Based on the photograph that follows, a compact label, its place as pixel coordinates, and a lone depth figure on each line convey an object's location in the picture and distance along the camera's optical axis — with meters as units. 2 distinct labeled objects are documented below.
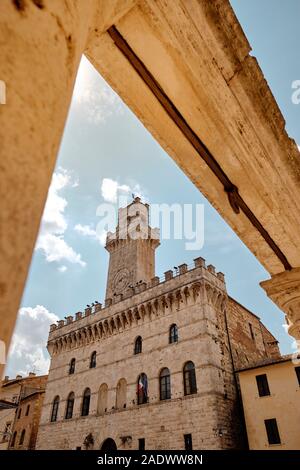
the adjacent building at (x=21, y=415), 26.48
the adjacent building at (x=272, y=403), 15.15
